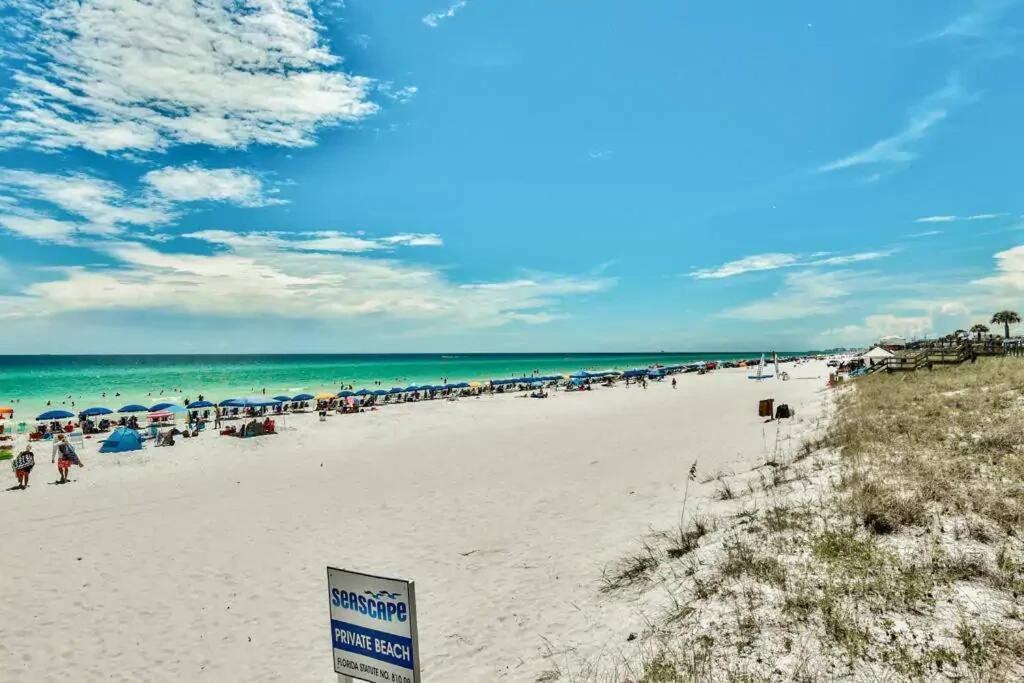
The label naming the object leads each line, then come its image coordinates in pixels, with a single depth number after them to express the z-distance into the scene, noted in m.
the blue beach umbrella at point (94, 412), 31.84
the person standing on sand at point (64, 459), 18.17
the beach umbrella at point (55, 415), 30.20
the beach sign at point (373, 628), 3.19
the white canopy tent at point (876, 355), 37.07
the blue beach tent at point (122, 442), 23.75
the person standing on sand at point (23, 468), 17.36
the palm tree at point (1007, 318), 57.66
